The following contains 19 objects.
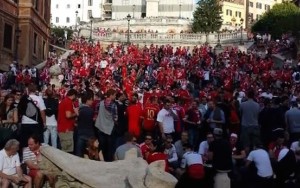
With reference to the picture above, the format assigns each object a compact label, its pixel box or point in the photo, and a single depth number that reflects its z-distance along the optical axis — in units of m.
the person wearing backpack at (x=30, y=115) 15.50
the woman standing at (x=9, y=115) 15.26
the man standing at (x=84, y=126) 15.53
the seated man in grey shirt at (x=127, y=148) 14.00
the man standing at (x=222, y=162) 12.59
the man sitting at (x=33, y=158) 12.30
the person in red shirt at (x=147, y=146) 14.90
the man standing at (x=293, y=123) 17.80
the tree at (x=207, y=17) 87.38
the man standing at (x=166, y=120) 17.50
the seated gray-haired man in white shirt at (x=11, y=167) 12.45
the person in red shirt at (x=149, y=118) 17.55
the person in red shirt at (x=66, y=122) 15.55
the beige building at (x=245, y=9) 122.52
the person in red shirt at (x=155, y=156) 13.78
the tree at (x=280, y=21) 69.19
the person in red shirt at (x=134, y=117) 17.28
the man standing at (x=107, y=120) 16.28
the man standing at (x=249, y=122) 17.81
